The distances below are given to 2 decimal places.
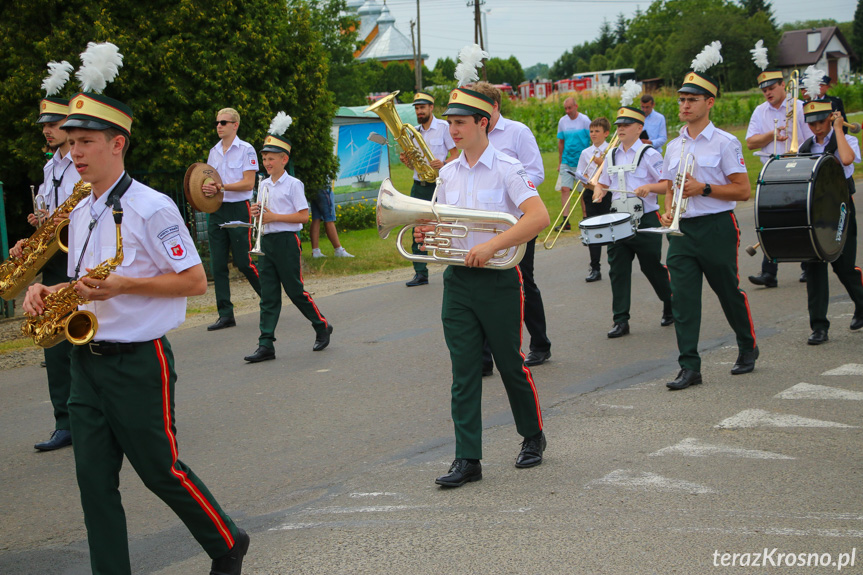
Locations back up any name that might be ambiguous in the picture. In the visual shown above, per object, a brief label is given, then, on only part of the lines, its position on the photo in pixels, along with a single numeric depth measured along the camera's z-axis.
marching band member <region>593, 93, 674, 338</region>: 8.81
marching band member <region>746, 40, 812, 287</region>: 9.73
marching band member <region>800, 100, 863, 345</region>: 7.90
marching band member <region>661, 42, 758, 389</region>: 6.77
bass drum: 7.16
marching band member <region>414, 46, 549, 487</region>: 5.02
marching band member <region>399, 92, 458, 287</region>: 11.13
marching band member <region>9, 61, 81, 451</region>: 6.16
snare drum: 8.52
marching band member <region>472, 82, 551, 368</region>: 7.59
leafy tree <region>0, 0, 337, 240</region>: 12.61
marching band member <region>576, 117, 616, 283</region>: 11.30
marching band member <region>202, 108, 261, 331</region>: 9.71
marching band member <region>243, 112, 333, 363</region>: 8.52
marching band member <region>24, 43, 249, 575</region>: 3.65
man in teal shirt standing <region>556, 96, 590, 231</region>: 16.14
